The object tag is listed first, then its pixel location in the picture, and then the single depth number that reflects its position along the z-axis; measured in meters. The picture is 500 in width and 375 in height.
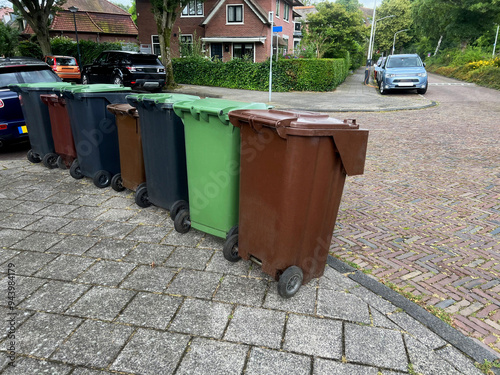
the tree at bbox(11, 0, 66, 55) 23.23
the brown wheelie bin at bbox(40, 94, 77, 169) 5.48
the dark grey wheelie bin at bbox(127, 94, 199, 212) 3.77
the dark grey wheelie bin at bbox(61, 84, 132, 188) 4.88
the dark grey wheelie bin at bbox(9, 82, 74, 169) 5.89
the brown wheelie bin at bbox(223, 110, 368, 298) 2.52
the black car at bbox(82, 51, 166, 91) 16.28
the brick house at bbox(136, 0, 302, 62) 30.00
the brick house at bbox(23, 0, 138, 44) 40.81
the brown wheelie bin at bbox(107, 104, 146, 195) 4.34
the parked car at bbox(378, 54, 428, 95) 17.66
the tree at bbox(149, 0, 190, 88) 18.59
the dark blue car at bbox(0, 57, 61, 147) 6.72
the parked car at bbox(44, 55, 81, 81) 21.15
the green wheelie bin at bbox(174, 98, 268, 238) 3.20
